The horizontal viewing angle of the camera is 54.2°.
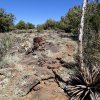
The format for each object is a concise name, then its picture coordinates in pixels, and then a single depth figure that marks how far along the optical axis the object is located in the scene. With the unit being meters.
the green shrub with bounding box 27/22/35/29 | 13.50
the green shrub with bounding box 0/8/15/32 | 11.20
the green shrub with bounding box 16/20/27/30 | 13.11
